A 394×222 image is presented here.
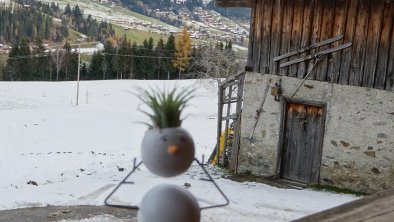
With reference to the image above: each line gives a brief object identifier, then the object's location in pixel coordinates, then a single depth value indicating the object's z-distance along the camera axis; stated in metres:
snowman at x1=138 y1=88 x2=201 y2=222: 1.55
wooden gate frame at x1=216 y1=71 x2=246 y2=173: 10.49
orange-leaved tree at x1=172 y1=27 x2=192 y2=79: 54.19
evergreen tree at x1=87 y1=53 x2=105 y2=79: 58.97
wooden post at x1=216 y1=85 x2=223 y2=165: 11.17
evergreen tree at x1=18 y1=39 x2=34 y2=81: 59.66
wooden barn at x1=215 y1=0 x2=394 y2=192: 8.64
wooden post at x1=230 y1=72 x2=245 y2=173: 10.47
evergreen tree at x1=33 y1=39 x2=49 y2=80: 60.81
